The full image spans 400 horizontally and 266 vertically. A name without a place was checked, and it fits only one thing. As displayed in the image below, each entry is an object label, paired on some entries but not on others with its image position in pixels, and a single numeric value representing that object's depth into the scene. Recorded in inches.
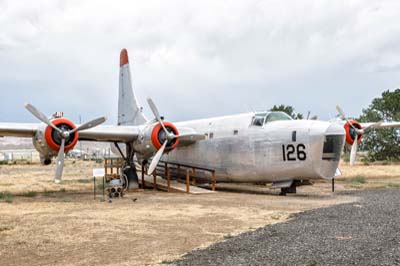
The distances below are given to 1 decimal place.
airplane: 620.7
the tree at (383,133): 1664.6
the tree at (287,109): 2570.9
